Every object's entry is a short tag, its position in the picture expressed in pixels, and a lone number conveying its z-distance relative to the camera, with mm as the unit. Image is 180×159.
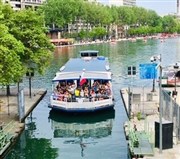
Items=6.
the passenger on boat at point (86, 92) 44625
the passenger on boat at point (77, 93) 44531
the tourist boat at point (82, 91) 43188
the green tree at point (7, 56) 33662
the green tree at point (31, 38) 48812
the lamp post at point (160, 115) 28281
